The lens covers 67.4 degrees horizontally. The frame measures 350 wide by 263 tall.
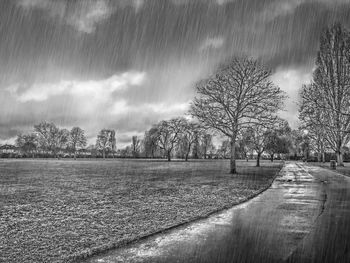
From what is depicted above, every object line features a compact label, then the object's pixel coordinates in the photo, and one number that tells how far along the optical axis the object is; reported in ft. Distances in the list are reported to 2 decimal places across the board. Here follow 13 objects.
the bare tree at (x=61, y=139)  298.41
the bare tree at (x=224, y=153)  459.52
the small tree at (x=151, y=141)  244.22
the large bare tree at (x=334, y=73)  103.14
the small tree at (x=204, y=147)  338.46
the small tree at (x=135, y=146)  388.16
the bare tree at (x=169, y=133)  242.78
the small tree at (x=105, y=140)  345.51
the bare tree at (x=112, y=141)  349.20
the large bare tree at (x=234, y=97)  81.25
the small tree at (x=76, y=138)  323.16
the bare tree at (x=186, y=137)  238.91
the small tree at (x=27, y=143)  321.85
